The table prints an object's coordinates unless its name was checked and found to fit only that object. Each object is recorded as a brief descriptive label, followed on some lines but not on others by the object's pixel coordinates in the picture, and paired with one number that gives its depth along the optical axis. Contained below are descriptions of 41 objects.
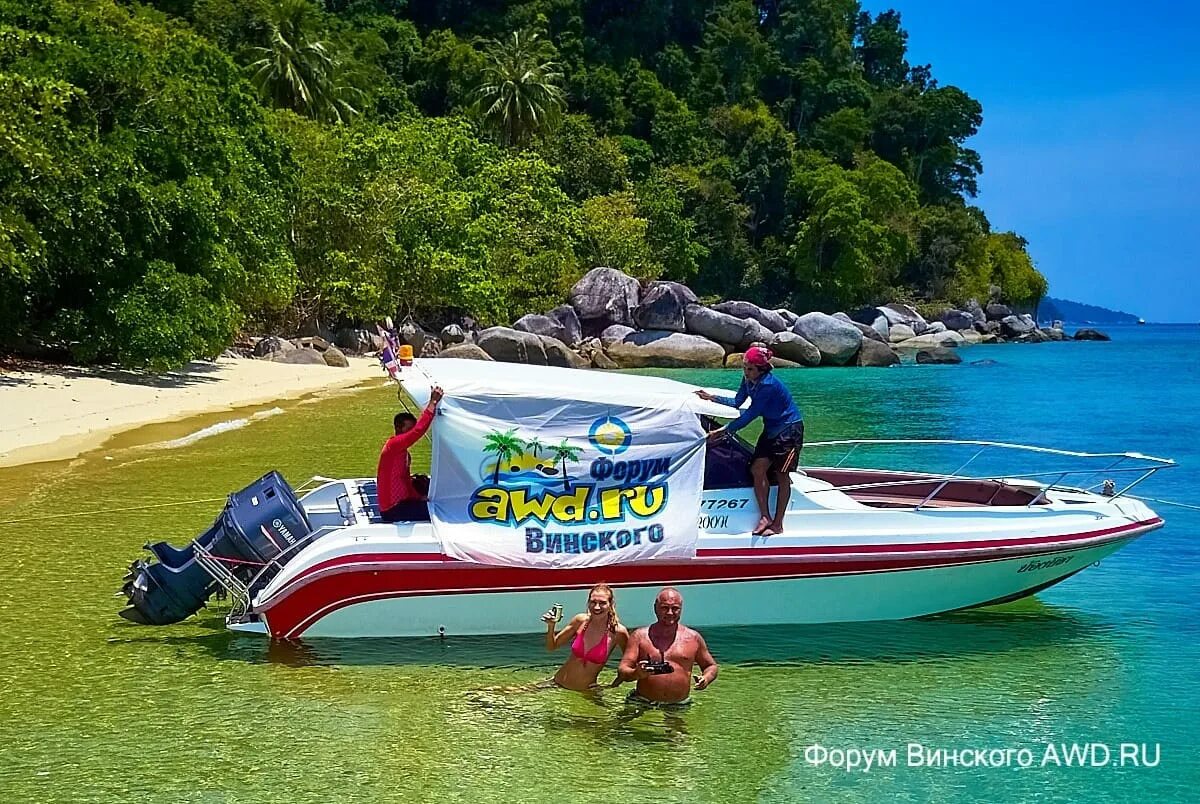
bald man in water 8.12
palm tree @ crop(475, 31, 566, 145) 67.44
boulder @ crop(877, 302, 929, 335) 73.81
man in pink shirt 9.59
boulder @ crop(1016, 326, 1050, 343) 92.19
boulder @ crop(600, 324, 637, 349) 50.97
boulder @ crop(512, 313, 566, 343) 49.19
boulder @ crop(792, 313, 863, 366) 53.56
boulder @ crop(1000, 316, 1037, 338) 91.56
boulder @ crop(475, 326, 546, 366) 43.12
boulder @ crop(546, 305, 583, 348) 50.53
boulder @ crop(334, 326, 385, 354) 45.56
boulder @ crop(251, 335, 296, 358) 38.12
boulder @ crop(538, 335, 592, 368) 44.28
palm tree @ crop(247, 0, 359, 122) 56.81
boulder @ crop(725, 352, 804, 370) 50.88
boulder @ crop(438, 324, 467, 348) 47.00
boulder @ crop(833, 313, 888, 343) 59.09
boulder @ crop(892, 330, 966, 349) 68.62
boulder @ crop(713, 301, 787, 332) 55.41
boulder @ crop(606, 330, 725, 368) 49.66
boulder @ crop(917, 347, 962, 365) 58.41
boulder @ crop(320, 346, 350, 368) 39.12
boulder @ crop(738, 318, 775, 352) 52.34
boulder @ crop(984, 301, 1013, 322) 93.62
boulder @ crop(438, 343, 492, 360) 40.94
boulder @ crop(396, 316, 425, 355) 42.69
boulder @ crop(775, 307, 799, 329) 57.34
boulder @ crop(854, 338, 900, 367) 54.56
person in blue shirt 9.67
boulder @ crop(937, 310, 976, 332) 84.04
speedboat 9.32
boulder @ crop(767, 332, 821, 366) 52.34
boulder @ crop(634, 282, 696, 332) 52.09
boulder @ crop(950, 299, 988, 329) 88.39
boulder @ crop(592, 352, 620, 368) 48.88
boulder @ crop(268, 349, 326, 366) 37.69
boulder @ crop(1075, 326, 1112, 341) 104.67
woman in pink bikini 8.09
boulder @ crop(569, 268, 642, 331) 52.59
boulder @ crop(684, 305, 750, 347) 52.09
